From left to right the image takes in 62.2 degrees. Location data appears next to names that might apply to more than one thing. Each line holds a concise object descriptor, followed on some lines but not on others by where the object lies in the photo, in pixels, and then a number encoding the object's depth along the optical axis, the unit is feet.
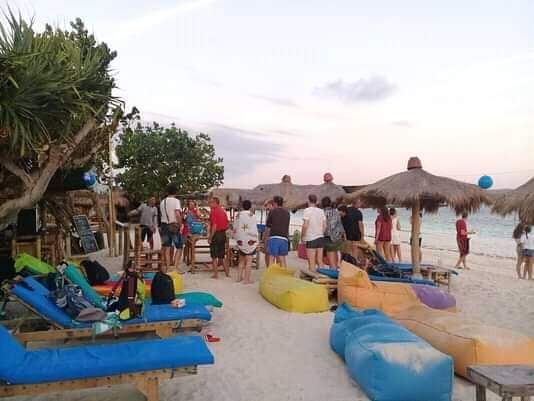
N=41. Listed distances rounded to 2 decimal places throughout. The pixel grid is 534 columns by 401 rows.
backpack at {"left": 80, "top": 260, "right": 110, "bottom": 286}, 21.30
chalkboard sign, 36.32
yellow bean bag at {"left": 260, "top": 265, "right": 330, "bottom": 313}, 20.62
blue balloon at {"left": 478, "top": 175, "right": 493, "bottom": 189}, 32.94
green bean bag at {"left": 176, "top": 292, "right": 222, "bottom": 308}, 19.06
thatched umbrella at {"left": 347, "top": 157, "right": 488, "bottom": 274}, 27.14
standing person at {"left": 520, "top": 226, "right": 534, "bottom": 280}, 34.81
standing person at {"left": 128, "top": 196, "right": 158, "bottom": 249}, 31.63
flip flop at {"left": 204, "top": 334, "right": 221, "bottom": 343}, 16.52
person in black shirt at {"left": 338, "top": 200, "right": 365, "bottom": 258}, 29.37
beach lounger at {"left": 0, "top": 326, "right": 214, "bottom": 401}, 9.76
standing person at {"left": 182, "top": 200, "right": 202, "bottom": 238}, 32.01
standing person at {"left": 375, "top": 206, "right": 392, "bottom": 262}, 32.58
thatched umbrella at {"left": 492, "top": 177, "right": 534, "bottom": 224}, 20.45
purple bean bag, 20.88
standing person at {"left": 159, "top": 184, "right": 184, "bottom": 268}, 28.17
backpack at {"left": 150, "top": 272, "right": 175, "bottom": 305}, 17.67
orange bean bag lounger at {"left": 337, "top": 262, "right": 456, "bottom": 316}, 19.85
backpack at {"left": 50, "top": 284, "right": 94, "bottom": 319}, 15.26
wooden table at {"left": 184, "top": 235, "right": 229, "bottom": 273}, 30.60
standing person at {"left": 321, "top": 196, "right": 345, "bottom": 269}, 29.45
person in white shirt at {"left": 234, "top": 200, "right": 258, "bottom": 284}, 27.09
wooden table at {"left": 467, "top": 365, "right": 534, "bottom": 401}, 8.91
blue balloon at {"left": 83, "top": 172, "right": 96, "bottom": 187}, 25.18
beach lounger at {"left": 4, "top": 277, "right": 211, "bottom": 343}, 14.11
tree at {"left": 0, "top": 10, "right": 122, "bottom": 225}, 16.51
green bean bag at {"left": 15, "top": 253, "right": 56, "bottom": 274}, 19.79
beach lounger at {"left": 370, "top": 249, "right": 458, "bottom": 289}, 26.58
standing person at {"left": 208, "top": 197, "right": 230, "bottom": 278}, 27.91
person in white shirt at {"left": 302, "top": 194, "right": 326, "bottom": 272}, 27.27
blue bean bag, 11.37
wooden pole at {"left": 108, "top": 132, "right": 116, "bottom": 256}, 38.22
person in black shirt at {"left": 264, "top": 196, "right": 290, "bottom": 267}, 27.37
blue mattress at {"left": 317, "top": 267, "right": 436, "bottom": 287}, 24.58
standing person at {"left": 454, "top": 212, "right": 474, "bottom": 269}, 40.34
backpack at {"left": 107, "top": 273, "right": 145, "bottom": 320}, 15.12
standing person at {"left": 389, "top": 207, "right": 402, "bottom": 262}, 36.66
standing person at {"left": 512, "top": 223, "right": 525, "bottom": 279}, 34.08
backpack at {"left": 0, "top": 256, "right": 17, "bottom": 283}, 20.22
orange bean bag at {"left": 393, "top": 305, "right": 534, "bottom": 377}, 12.98
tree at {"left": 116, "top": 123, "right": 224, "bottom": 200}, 60.64
